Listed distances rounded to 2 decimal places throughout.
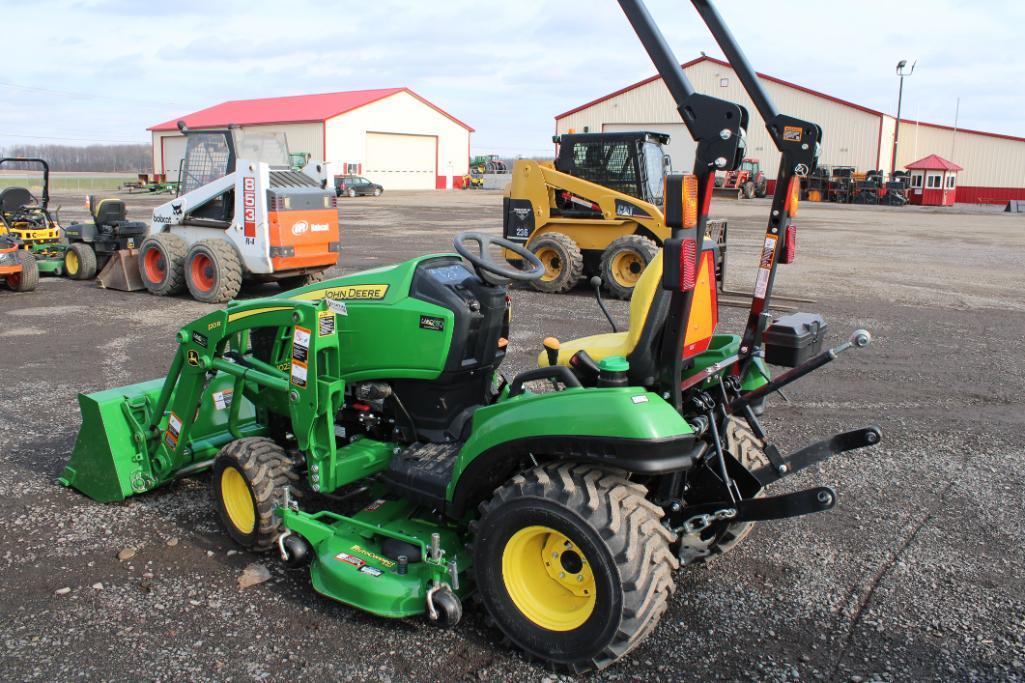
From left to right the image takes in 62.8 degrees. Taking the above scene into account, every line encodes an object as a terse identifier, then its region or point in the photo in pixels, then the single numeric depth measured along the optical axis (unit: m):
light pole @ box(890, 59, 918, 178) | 44.81
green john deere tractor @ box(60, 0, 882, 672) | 2.91
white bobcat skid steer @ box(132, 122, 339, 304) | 10.81
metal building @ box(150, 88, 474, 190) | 49.03
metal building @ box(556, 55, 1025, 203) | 45.97
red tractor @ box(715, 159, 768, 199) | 39.92
